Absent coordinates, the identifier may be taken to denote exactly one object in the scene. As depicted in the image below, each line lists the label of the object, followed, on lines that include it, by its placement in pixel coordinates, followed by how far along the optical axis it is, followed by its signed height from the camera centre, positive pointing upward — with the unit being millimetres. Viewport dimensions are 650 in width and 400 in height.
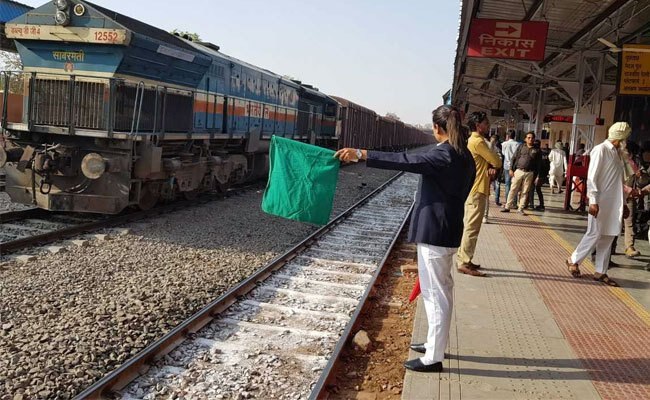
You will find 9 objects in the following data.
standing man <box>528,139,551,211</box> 14383 -577
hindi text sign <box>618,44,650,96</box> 11188 +1929
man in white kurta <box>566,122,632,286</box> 7068 -233
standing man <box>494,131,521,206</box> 14391 +204
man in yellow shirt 7379 -479
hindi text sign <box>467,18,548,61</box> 11570 +2432
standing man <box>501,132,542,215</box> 13018 -93
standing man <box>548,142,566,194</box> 18936 +11
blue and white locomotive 9883 +288
